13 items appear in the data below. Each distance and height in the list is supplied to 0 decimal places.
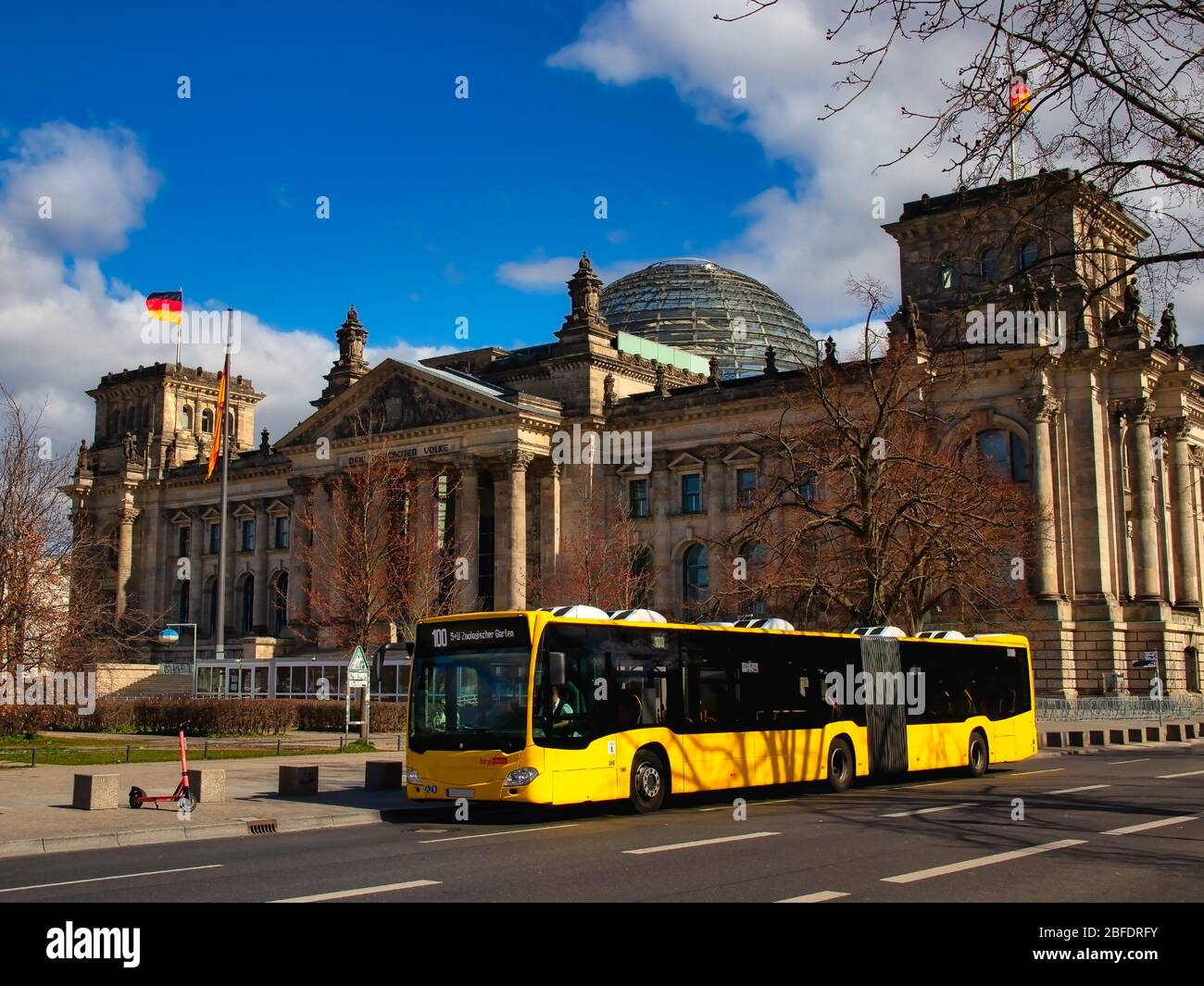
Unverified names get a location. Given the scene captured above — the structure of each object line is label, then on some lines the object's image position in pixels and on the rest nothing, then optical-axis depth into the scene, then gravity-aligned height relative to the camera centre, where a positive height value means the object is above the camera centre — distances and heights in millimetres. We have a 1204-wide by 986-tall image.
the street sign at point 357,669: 31016 -452
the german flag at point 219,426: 54959 +12029
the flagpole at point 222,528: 50688 +5082
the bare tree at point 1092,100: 14875 +6773
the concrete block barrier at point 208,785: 21609 -2245
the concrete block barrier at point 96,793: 20422 -2204
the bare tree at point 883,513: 32562 +3660
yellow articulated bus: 19094 -1015
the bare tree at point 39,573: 35875 +2374
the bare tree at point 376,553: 48500 +4555
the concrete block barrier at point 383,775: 24469 -2390
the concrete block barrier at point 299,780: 23156 -2339
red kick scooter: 20109 -2280
